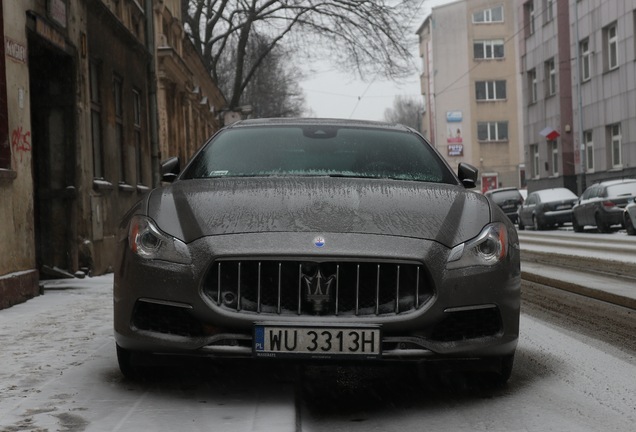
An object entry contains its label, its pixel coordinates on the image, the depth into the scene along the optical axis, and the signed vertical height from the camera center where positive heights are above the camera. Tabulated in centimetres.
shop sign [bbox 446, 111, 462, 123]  7338 +680
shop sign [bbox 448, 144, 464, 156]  7338 +438
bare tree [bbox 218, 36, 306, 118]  6000 +824
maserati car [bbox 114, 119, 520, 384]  432 -31
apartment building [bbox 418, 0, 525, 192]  7256 +891
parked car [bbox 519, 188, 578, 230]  3155 -19
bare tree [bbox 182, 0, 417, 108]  3034 +610
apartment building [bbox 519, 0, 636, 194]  3294 +433
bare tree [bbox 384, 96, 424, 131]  15214 +1601
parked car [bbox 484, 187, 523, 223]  4053 +13
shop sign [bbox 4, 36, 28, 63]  932 +170
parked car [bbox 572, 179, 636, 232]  2509 -6
